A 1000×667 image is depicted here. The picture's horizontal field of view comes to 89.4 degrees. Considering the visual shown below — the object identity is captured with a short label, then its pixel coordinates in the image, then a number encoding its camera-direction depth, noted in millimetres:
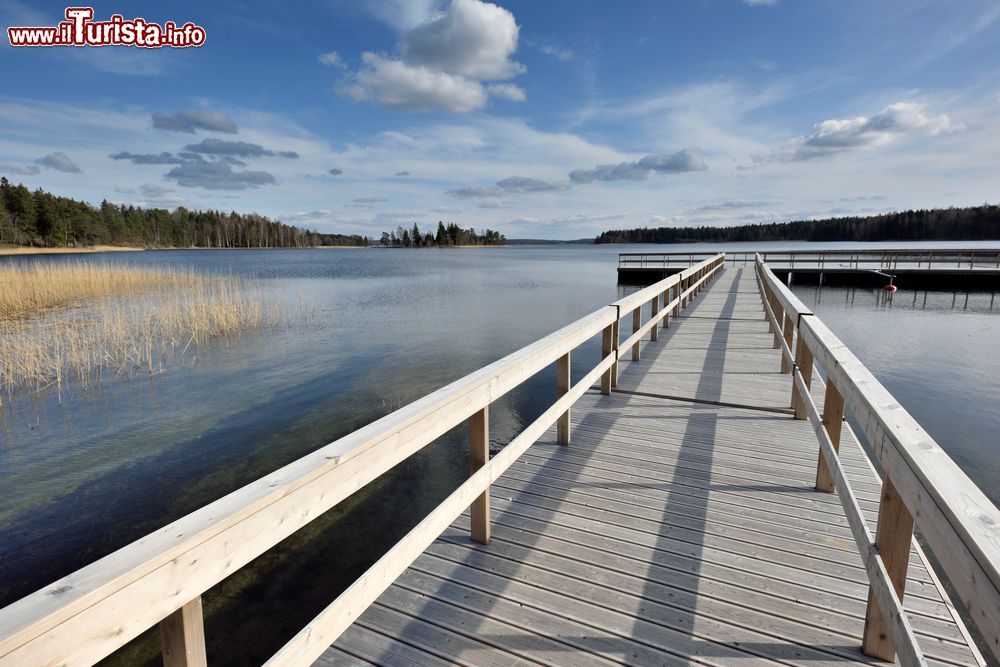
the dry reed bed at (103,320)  10734
